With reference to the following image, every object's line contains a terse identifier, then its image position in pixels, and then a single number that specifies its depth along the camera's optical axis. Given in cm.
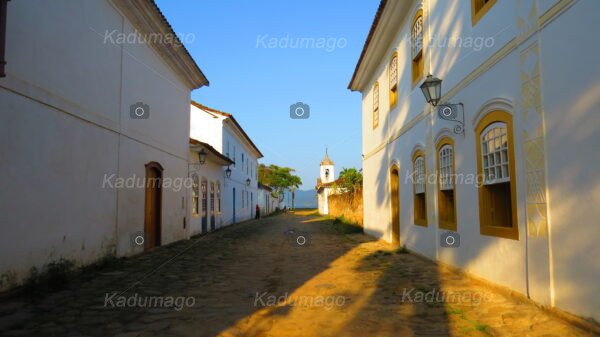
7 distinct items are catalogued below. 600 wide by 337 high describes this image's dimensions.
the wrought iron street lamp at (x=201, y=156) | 1596
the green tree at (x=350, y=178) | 3033
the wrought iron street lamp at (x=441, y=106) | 742
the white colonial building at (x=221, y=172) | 1823
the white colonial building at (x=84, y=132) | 608
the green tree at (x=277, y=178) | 6587
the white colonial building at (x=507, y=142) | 430
